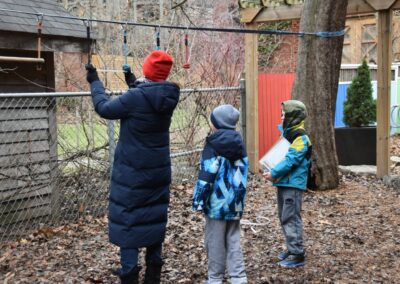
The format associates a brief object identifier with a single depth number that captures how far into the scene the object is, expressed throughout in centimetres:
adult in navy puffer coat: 363
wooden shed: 612
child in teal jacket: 446
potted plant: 952
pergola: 809
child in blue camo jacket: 384
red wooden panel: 962
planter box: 949
